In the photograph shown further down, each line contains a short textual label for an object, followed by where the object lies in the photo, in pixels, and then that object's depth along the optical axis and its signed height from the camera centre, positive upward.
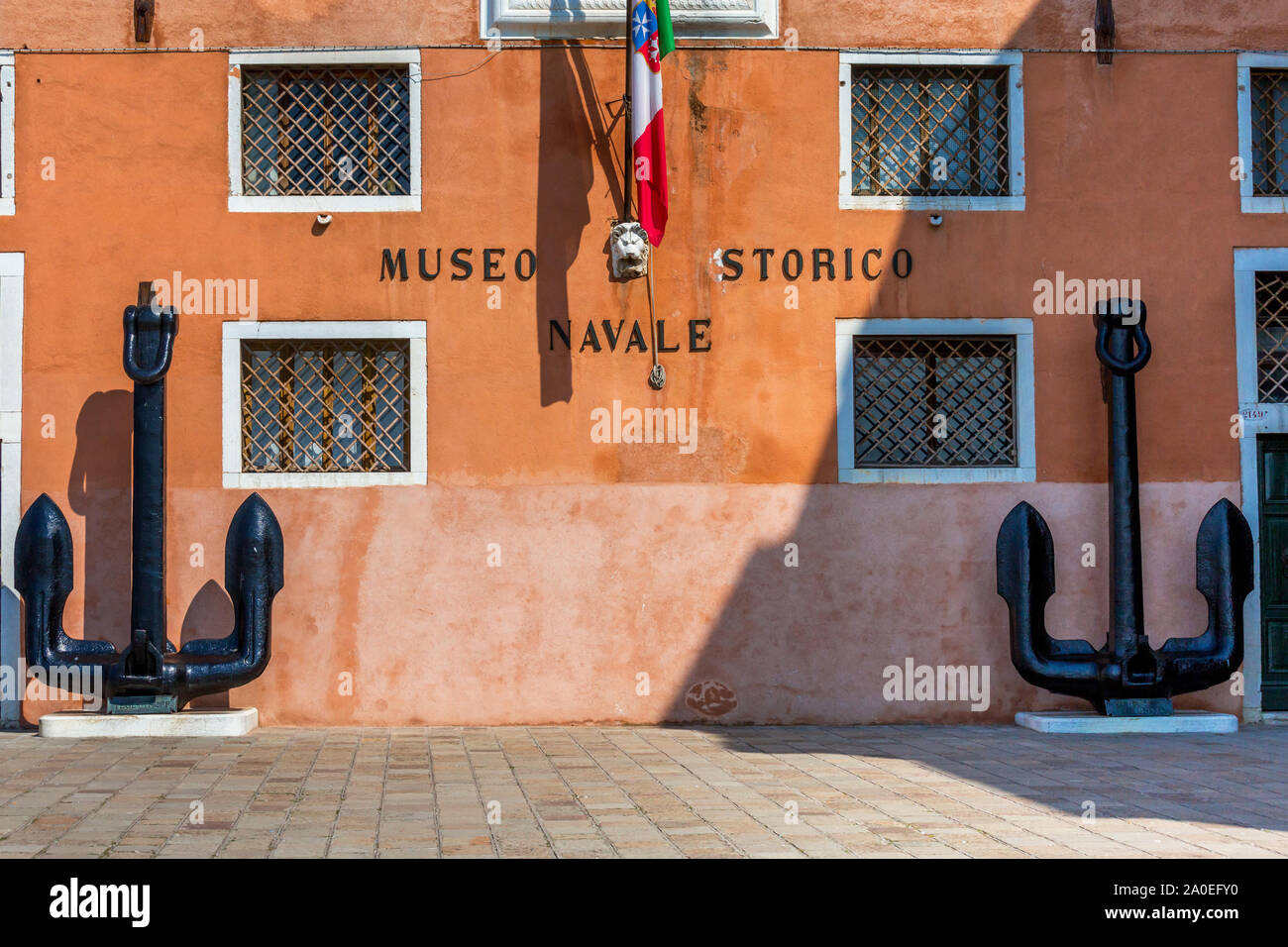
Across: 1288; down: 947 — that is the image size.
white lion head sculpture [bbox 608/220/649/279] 10.12 +1.76
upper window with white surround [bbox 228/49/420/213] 10.46 +2.69
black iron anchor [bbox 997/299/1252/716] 10.03 -0.76
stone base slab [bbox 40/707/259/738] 9.49 -1.30
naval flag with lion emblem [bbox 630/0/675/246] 9.94 +2.74
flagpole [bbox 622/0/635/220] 10.27 +2.33
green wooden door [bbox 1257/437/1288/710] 10.52 -0.62
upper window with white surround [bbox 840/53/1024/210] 10.69 +2.70
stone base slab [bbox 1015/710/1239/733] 9.82 -1.40
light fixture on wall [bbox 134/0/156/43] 10.28 +3.38
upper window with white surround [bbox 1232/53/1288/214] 10.71 +2.71
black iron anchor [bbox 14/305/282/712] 9.62 -0.47
